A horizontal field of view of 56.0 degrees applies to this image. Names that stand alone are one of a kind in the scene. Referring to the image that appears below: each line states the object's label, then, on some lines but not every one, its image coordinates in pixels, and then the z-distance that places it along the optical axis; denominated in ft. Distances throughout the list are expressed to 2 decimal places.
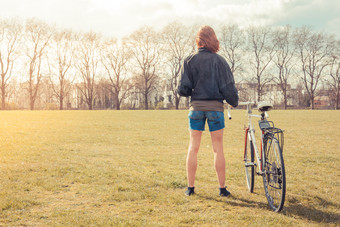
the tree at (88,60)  192.44
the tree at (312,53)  189.88
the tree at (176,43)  193.16
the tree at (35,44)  178.29
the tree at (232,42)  194.39
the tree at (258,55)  193.77
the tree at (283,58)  193.67
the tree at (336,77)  188.14
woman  13.74
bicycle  12.16
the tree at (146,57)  192.03
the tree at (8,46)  173.17
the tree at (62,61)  187.32
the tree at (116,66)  195.42
